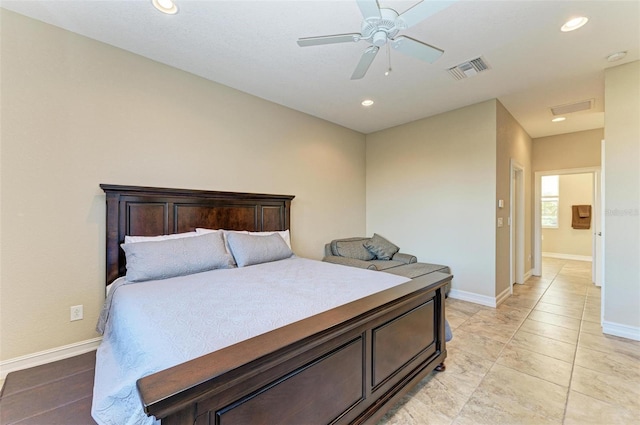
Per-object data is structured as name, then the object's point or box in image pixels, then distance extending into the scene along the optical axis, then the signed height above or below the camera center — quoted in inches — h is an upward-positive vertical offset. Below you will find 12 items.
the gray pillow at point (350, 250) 173.5 -24.5
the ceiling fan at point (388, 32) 60.4 +45.2
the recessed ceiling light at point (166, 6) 78.3 +60.5
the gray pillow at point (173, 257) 87.0 -15.8
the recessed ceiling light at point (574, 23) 84.4 +60.3
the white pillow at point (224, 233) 111.2 -8.9
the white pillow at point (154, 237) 96.3 -9.7
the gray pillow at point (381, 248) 175.3 -23.7
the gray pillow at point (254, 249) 109.1 -15.6
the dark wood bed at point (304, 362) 34.9 -25.8
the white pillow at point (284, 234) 130.9 -11.6
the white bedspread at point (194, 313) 40.3 -21.6
